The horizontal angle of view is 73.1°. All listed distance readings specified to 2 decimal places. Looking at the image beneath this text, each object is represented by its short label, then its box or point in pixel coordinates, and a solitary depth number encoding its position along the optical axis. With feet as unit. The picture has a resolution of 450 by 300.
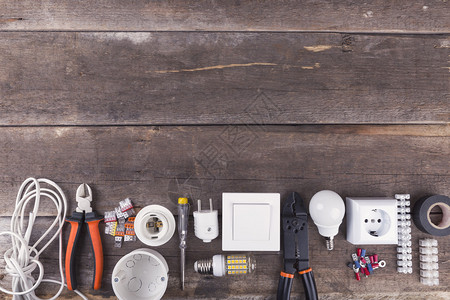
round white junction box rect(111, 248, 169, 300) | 2.62
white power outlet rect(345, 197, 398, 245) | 2.76
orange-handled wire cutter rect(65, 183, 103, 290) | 2.79
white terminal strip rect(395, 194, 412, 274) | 2.86
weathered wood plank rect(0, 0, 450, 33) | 2.97
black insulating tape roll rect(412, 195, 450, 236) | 2.82
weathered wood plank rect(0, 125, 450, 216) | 2.97
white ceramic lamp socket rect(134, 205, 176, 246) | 2.71
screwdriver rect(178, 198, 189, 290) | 2.83
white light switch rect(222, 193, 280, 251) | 2.76
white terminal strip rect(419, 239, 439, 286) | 2.86
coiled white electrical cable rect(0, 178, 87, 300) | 2.68
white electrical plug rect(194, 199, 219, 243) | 2.74
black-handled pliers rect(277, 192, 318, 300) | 2.73
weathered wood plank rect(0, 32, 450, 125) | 2.97
